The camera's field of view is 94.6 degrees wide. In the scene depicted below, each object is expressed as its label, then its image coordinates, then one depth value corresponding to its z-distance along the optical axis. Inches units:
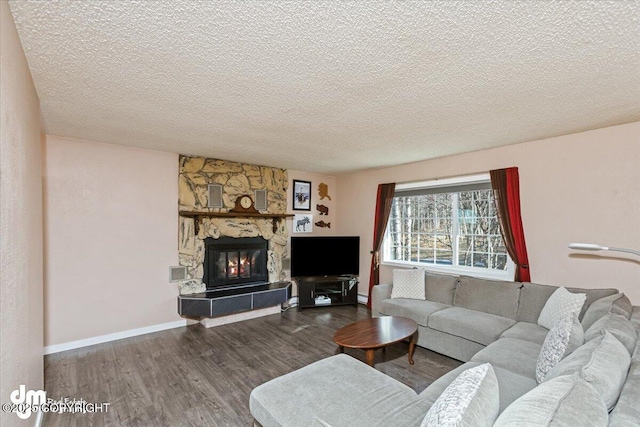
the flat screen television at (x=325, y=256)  202.8
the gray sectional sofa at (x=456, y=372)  61.1
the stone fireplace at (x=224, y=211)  171.3
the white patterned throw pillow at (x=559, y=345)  72.6
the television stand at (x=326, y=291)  199.5
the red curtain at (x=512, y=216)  141.1
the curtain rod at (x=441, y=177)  159.3
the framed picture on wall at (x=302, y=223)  221.3
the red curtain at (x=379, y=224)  202.2
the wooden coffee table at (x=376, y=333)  106.2
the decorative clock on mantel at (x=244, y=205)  189.3
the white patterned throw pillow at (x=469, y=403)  43.9
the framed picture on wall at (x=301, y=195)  221.0
